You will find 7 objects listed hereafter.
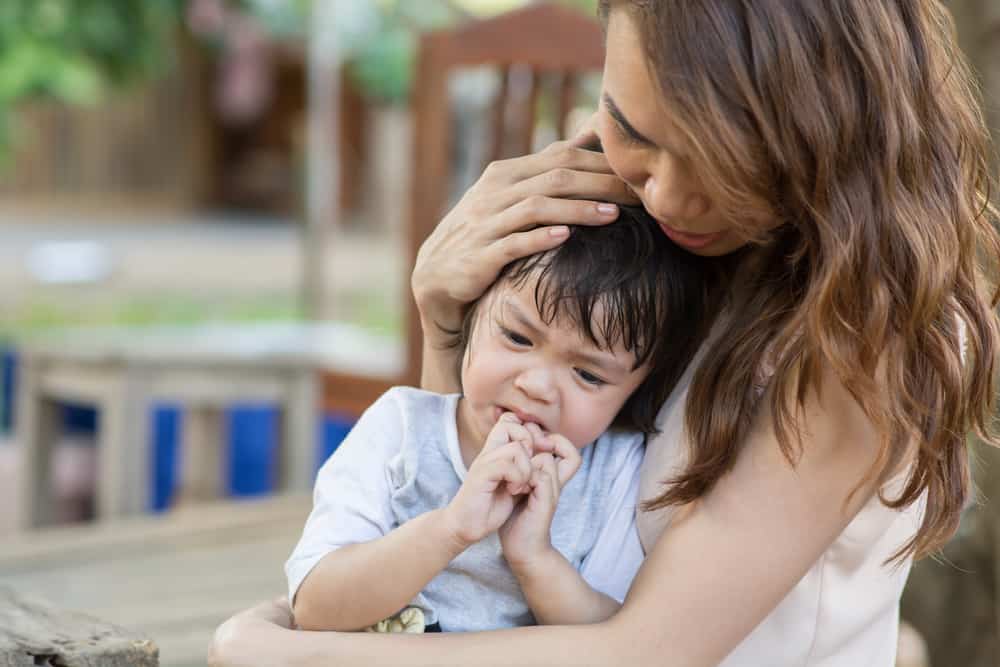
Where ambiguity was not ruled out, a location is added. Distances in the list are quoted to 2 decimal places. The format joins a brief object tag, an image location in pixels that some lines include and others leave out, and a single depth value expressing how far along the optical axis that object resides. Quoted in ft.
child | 4.31
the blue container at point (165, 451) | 14.82
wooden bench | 8.71
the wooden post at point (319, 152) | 20.57
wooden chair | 11.85
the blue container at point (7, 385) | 17.26
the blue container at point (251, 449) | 15.62
